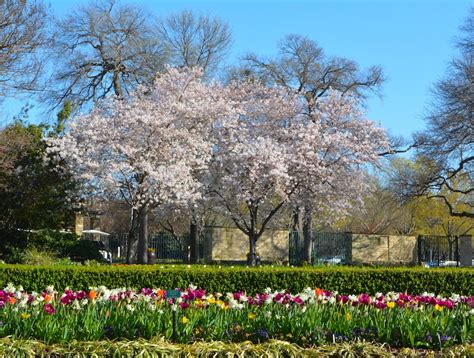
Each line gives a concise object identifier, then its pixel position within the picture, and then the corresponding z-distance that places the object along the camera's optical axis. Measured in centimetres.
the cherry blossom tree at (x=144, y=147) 2295
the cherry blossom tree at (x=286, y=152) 2448
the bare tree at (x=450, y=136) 2794
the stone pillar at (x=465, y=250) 3300
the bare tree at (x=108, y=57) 2922
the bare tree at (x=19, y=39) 1820
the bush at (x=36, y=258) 2030
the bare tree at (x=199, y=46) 3247
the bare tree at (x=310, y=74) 3322
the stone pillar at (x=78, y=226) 3230
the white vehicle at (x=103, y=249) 3066
